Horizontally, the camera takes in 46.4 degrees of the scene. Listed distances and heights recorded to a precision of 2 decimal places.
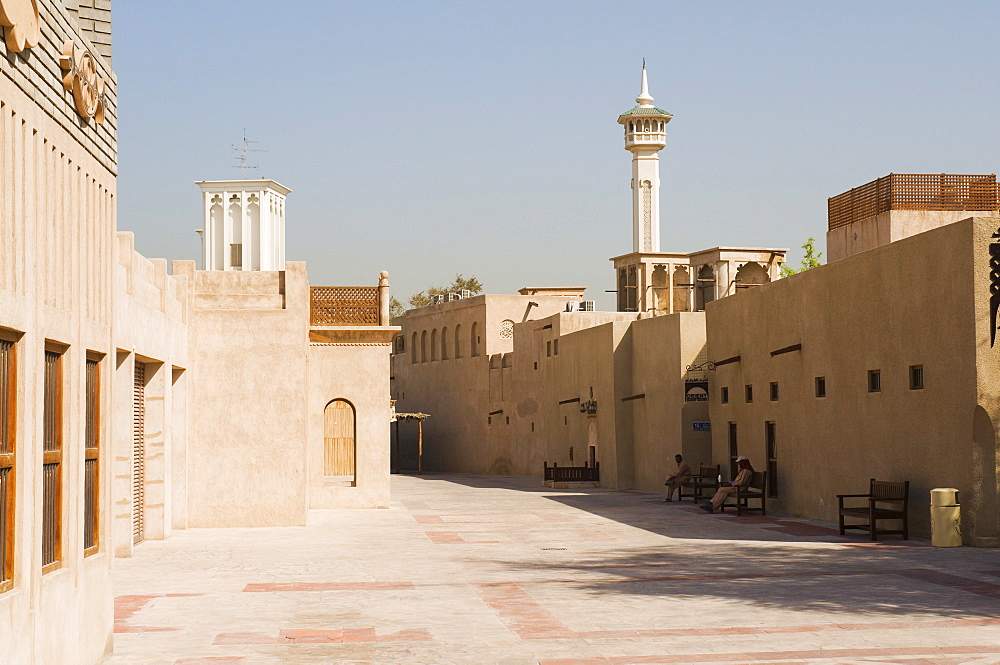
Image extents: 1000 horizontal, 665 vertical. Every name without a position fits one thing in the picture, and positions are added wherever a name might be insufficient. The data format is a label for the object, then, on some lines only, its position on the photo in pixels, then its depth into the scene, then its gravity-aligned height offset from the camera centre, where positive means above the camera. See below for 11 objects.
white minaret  72.44 +14.75
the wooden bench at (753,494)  23.61 -2.04
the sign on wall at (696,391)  29.80 +0.09
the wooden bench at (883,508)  18.44 -1.85
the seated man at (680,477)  28.11 -1.99
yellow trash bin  17.12 -1.84
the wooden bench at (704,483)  27.14 -2.10
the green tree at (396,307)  85.61 +6.76
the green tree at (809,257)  55.96 +6.59
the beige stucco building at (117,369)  7.37 +0.38
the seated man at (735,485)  23.91 -1.87
